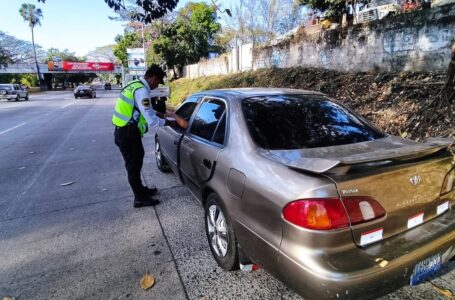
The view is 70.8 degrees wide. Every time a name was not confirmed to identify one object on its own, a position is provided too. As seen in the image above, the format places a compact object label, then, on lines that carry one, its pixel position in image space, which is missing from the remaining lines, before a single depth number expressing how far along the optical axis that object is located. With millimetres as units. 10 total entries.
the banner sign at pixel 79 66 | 63219
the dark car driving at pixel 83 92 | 32375
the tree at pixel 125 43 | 44406
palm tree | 62219
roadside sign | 32062
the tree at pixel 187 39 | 29219
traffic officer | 3787
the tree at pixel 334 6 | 14008
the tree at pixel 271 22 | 31848
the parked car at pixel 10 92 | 28484
